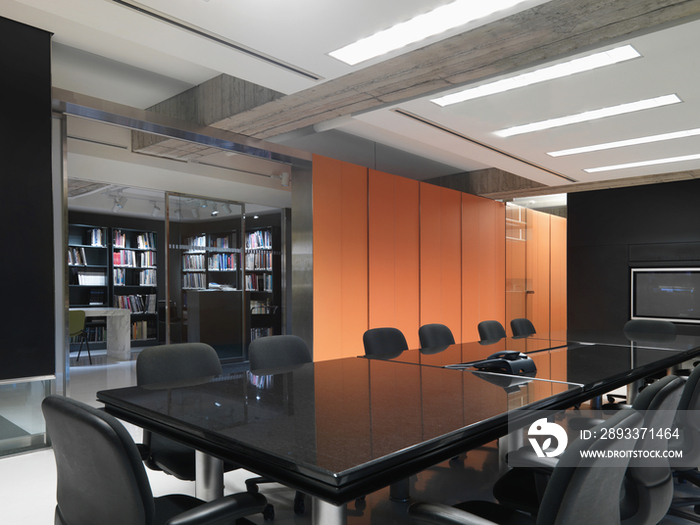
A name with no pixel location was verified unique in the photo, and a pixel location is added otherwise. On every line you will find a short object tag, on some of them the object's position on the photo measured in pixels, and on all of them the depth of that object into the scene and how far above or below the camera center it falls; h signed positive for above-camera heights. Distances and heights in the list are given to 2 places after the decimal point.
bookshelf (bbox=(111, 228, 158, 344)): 10.48 -0.17
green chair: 8.03 -0.82
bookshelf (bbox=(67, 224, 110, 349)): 9.99 -0.03
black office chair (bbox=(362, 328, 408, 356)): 3.90 -0.59
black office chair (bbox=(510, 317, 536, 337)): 5.54 -0.67
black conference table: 1.31 -0.53
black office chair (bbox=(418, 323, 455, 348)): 4.41 -0.61
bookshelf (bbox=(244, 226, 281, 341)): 9.95 +0.01
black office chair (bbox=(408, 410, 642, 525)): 1.15 -0.53
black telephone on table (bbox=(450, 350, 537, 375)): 2.68 -0.52
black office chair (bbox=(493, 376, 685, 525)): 1.72 -0.75
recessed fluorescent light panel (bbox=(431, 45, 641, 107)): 3.37 +1.42
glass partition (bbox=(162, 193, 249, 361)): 7.60 -0.07
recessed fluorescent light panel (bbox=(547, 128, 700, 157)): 5.11 +1.35
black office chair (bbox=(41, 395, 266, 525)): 1.28 -0.55
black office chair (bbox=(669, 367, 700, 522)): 2.42 -0.80
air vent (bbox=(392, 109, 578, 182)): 4.64 +1.40
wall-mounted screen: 7.44 -0.41
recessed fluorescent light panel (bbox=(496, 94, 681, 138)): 4.20 +1.38
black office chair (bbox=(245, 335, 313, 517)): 2.80 -0.54
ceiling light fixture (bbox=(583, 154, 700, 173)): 6.13 +1.32
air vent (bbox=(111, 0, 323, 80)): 2.88 +1.46
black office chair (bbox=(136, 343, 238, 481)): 2.26 -0.55
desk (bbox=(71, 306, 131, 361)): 8.95 -1.16
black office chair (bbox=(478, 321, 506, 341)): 4.86 -0.62
